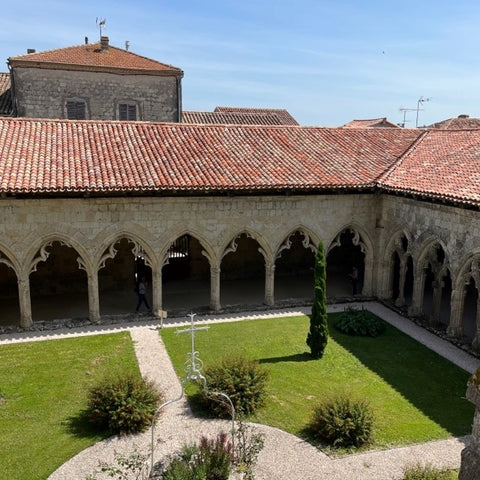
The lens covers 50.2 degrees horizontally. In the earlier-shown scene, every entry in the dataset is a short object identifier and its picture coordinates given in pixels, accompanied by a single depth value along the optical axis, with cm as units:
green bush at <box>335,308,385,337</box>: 1698
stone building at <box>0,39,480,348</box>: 1647
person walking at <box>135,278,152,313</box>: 1900
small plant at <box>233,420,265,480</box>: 980
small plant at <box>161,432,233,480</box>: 898
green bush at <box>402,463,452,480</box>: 893
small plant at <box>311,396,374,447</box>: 1076
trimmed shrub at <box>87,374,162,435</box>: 1115
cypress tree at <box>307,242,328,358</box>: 1483
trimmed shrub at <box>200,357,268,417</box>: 1188
